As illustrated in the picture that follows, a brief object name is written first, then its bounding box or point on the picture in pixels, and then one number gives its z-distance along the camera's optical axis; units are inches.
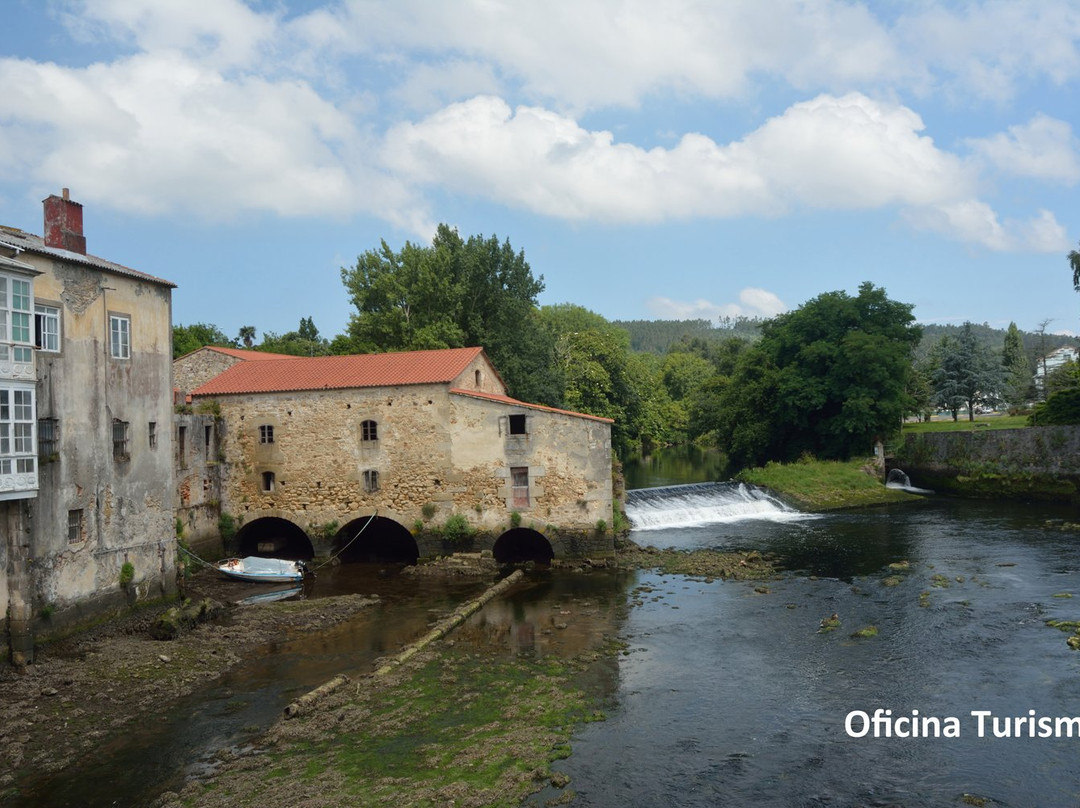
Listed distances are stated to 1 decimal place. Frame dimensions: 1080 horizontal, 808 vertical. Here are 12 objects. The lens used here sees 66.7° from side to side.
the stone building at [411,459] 1211.9
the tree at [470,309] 1875.0
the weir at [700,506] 1537.9
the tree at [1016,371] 2989.7
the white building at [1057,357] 4414.4
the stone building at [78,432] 733.3
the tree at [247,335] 3666.3
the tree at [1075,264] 2368.4
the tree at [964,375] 2696.9
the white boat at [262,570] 1146.0
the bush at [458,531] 1228.5
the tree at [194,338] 2741.1
